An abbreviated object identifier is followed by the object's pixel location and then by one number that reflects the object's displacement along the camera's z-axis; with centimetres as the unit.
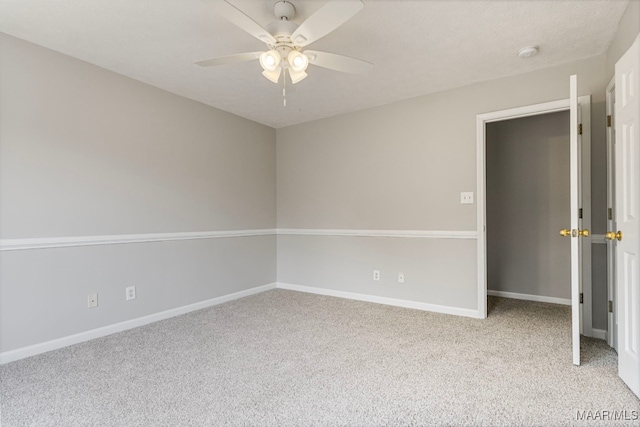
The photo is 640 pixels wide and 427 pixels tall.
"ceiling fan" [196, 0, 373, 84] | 155
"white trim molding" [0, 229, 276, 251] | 232
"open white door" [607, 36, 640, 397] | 170
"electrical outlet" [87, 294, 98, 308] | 269
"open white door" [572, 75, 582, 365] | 200
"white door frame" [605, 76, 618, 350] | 237
